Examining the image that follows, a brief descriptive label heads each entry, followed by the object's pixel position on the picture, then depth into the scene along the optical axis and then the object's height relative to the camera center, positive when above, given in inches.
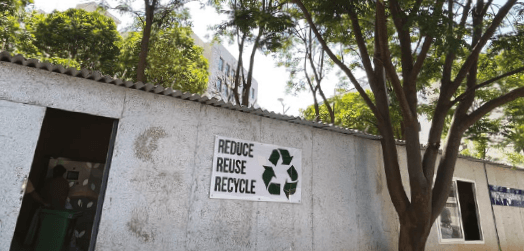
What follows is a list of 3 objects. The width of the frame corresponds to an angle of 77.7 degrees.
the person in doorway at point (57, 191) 253.1 +13.5
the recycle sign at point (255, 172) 242.1 +35.2
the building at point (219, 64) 1314.0 +630.2
